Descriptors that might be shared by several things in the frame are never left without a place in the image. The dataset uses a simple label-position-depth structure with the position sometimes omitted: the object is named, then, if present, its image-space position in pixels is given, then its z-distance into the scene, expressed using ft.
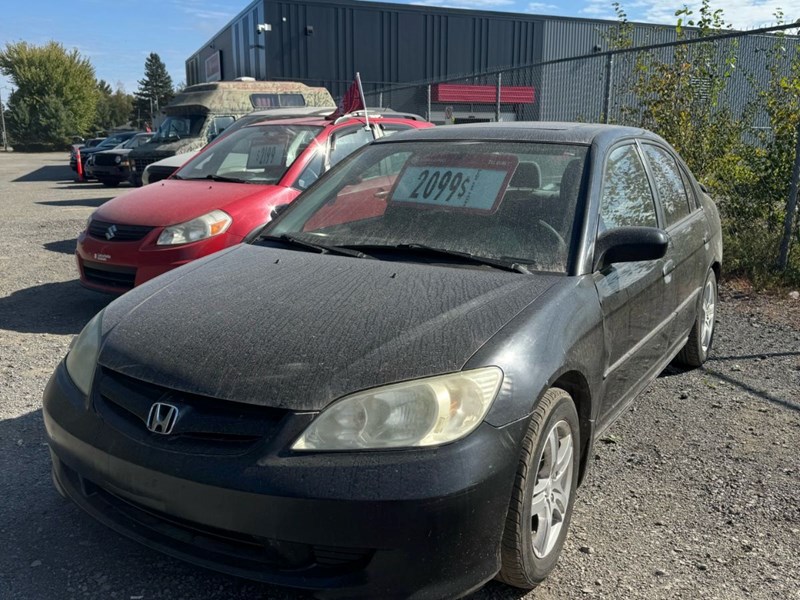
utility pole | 199.82
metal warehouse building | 99.30
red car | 18.15
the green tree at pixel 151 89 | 304.50
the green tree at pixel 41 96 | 203.51
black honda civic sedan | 6.80
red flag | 23.03
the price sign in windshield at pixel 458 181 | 10.87
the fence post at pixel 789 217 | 21.77
